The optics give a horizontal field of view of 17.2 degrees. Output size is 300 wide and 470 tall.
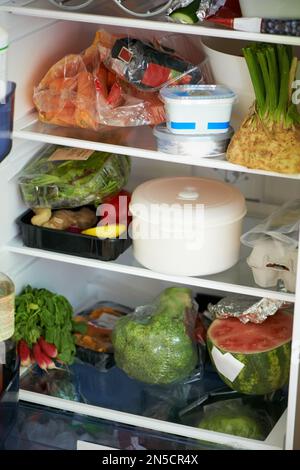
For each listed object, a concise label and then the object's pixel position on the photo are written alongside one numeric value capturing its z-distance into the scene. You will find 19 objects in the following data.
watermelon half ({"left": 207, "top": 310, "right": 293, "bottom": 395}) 2.19
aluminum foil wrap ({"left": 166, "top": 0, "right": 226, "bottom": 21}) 1.95
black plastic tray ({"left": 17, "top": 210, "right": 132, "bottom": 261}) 2.24
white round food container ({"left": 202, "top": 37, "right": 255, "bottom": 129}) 2.05
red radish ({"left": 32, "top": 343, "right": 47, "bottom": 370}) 2.35
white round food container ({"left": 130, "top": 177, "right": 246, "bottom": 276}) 2.14
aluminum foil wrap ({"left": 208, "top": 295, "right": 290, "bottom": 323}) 2.22
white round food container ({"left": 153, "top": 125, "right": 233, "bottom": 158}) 2.03
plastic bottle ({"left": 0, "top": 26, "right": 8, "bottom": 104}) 1.72
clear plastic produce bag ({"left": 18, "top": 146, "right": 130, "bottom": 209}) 2.24
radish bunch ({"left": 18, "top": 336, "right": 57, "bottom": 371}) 2.35
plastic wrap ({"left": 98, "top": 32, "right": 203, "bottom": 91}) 2.11
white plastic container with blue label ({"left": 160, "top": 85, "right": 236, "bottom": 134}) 2.00
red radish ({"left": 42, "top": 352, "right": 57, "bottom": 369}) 2.35
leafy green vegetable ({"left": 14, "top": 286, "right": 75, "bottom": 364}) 2.32
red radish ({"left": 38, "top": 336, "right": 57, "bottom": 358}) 2.35
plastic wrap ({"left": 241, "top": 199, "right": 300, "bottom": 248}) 2.14
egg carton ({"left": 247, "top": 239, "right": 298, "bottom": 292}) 2.12
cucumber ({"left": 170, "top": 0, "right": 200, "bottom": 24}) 1.95
